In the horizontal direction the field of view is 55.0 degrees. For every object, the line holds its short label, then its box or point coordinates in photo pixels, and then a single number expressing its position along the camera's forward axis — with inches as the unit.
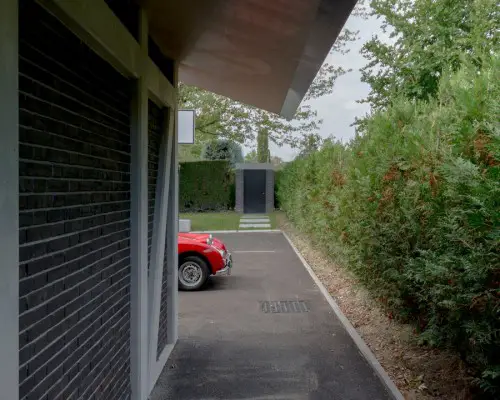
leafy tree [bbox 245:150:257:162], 2072.5
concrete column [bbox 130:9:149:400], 141.7
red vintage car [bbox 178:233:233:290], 337.7
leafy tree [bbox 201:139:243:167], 1370.6
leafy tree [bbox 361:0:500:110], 399.9
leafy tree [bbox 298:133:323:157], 946.7
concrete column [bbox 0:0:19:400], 64.6
